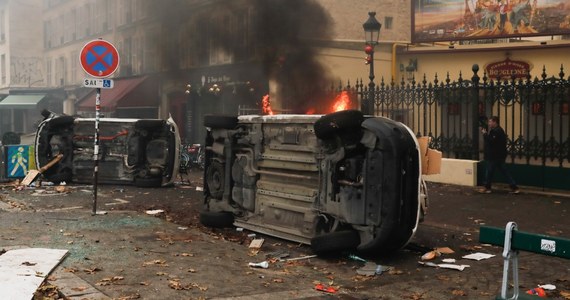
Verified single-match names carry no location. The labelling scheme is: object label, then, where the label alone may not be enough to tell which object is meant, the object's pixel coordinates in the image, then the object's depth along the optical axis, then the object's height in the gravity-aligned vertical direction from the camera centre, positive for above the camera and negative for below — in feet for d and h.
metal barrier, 12.25 -2.42
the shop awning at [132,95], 86.17 +6.15
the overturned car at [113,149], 43.83 -1.06
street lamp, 46.96 +7.69
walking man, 39.60 -1.24
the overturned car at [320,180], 20.74 -1.81
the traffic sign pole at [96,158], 30.96 -1.20
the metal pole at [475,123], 42.45 +0.80
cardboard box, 23.04 -1.11
